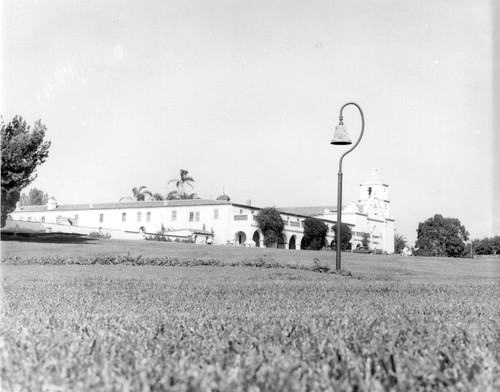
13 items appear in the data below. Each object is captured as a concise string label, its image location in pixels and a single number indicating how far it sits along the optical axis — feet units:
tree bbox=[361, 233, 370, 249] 303.72
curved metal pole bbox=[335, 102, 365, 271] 60.39
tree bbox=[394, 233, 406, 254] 369.91
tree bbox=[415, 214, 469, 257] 370.53
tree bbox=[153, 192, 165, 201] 292.14
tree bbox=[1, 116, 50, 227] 117.50
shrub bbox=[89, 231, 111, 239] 181.52
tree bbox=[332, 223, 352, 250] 277.93
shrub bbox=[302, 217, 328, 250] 260.62
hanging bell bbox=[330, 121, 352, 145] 59.11
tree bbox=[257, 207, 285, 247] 234.79
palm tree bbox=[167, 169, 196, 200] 286.87
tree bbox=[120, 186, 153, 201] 292.61
